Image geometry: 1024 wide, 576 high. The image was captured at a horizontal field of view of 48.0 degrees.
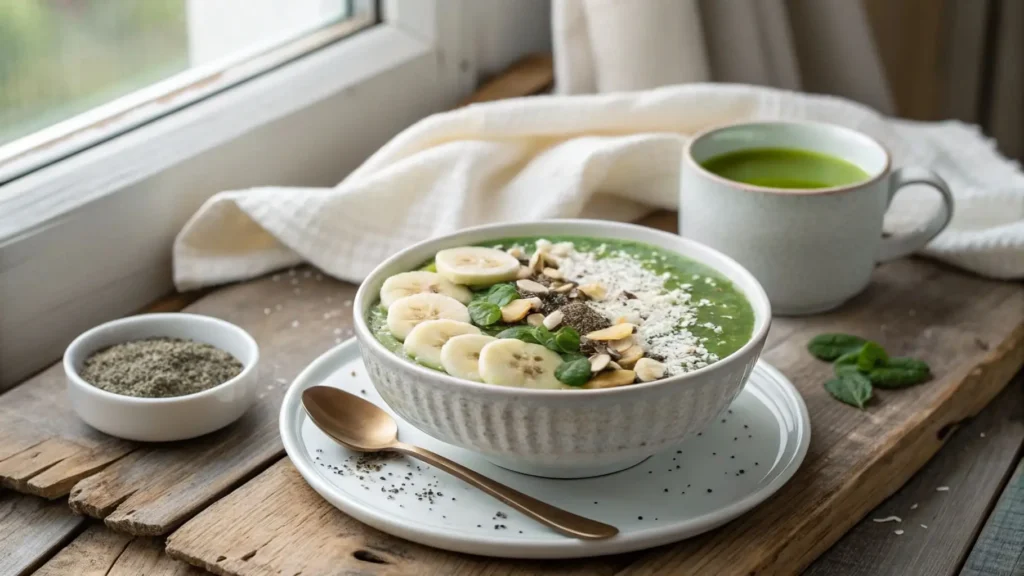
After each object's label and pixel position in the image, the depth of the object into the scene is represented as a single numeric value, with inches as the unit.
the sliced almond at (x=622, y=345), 34.1
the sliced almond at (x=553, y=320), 34.9
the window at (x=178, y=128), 44.0
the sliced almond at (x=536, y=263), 39.2
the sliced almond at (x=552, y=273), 38.8
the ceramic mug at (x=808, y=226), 44.8
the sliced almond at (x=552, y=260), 39.9
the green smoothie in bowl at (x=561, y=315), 32.7
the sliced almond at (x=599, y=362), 32.4
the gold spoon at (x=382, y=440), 32.2
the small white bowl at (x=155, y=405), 36.4
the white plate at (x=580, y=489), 32.2
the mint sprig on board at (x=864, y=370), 41.4
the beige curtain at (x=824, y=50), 59.5
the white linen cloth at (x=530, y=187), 49.1
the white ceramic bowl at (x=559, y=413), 31.2
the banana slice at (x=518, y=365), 32.1
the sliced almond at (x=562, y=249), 40.8
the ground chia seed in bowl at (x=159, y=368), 37.9
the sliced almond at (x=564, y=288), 37.7
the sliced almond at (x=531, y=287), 37.4
